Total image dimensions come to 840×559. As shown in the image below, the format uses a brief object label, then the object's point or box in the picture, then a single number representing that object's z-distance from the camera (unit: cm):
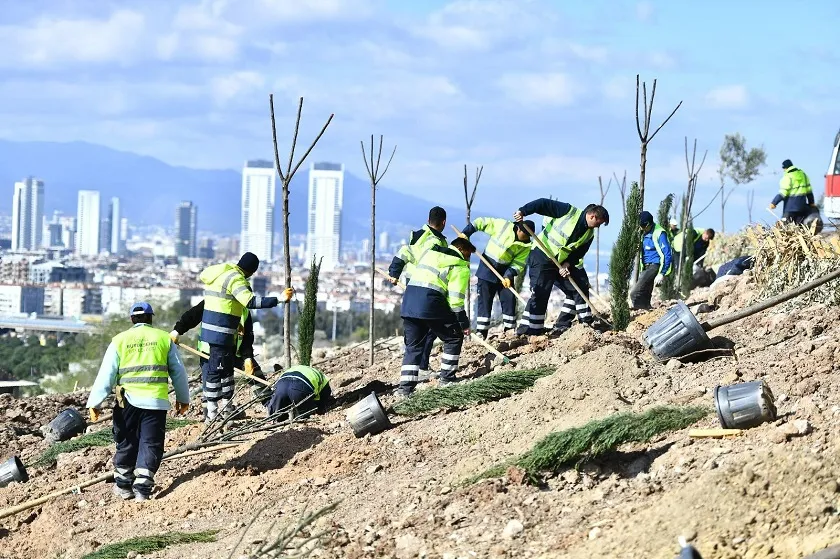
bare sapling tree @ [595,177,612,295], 2015
